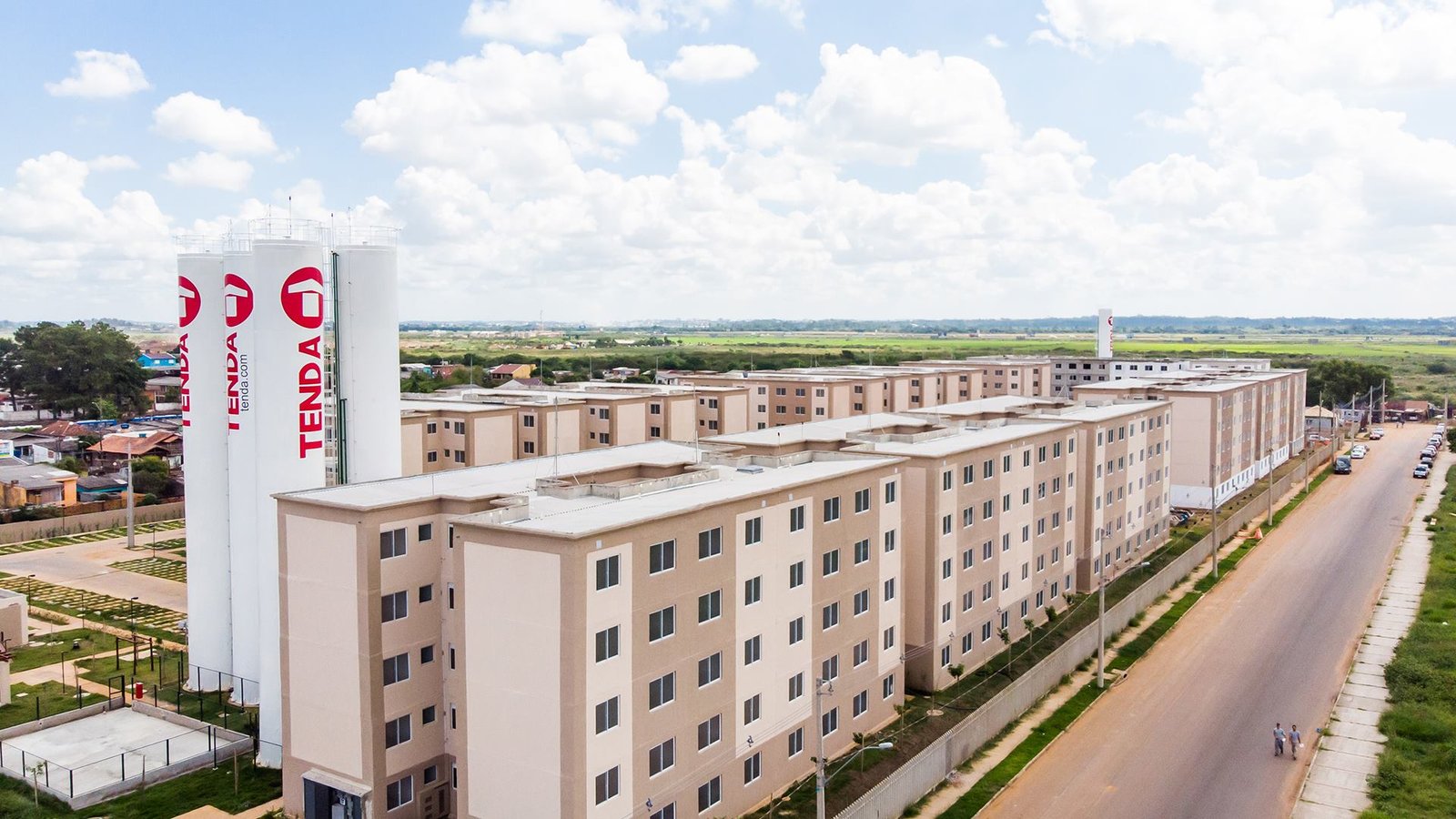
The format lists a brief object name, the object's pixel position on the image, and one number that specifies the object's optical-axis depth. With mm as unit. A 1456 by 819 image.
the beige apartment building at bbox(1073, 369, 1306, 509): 82312
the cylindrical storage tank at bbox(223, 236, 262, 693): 42406
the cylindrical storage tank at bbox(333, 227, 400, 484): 42750
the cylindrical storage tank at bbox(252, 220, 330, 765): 40094
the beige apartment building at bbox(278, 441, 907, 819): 27766
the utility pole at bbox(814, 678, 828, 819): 27062
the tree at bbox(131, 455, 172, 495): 94500
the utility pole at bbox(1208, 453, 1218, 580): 79050
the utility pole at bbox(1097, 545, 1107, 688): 45688
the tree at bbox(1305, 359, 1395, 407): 148375
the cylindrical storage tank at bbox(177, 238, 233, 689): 46375
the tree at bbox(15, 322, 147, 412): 146375
